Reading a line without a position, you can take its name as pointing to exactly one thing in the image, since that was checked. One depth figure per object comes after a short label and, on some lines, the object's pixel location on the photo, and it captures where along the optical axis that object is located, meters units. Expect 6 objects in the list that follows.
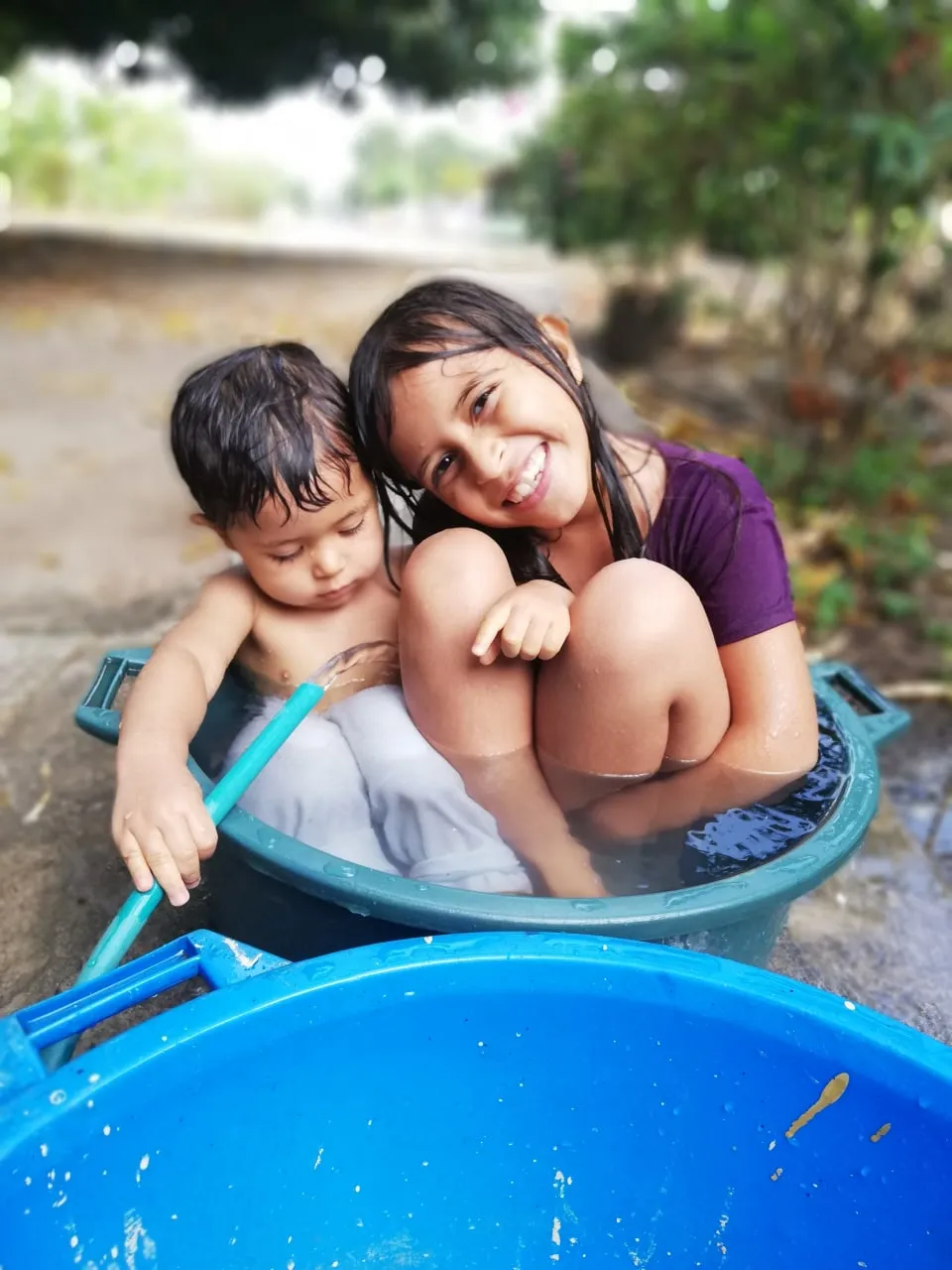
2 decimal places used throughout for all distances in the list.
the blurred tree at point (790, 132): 2.70
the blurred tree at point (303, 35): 9.35
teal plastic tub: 0.86
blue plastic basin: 0.68
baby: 1.15
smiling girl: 1.16
